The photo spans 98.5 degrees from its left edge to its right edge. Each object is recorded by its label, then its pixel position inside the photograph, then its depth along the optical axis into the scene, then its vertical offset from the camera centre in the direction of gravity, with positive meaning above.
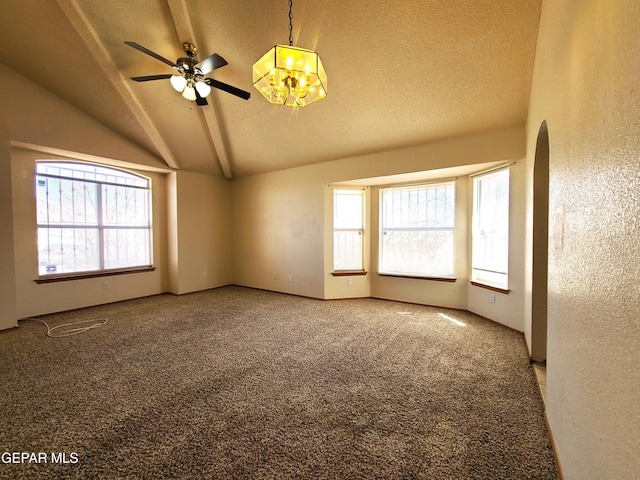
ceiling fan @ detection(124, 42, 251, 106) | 2.77 +1.69
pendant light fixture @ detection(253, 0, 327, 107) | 2.17 +1.35
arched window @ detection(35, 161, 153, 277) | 4.21 +0.30
